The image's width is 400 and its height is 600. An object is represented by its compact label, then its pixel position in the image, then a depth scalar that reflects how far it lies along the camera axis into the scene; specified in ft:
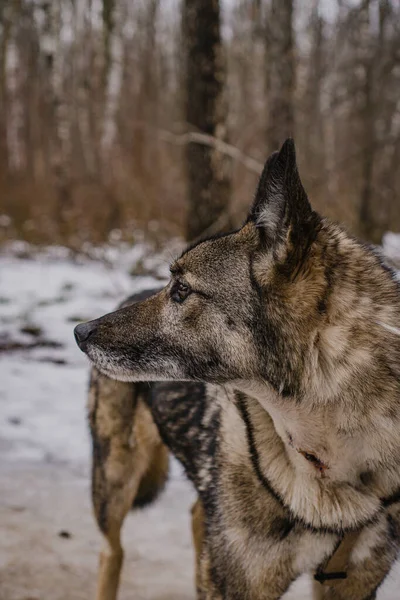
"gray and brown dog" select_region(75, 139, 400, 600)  6.15
